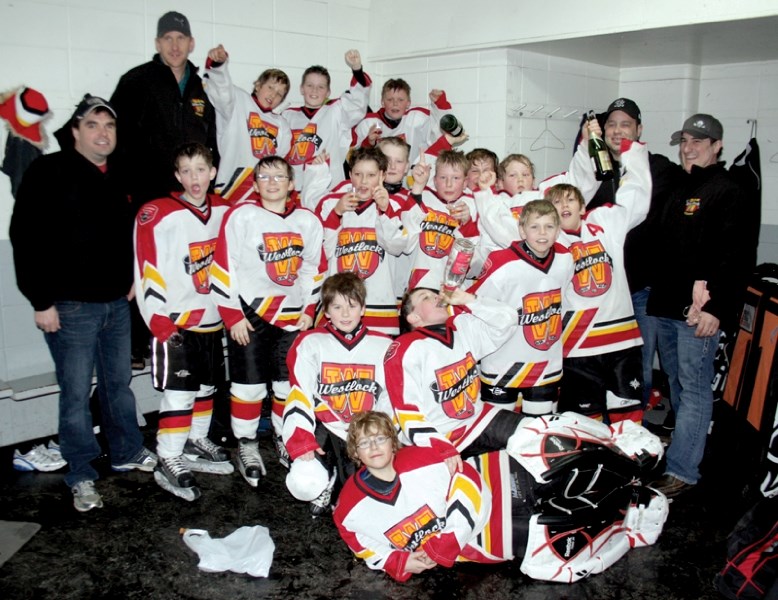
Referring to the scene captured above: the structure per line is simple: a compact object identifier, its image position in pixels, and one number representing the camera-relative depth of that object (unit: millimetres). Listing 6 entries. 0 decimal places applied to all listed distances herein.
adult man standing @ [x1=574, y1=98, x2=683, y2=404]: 3807
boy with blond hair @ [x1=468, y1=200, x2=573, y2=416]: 3328
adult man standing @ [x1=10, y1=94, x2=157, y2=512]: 3188
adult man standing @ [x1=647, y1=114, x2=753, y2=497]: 3385
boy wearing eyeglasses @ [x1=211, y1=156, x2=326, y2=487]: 3520
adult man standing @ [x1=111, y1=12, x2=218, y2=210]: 3957
